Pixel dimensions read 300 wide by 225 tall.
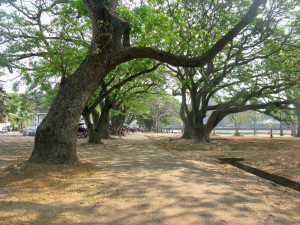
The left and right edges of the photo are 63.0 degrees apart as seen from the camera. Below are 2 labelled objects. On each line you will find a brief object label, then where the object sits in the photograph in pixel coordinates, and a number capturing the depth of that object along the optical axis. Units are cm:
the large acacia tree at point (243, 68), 1198
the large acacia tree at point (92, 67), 656
